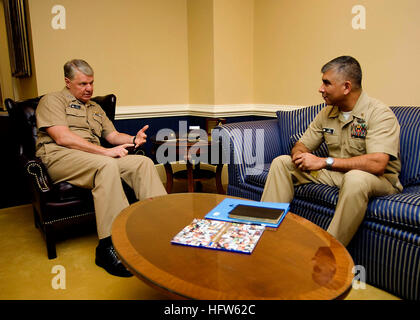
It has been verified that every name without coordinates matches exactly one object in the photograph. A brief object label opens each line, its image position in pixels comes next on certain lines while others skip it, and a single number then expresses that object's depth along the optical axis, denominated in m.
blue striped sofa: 1.38
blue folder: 1.22
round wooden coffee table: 0.81
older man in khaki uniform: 1.76
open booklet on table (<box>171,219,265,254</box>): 1.03
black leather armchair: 1.77
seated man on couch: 1.49
